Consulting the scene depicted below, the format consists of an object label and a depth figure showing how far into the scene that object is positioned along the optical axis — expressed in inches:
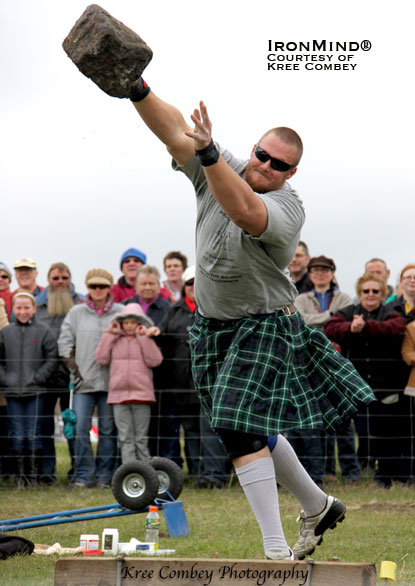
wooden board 203.4
